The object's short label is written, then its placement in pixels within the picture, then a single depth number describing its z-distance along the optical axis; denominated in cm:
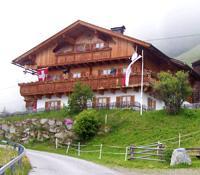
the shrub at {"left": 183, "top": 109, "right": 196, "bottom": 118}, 2992
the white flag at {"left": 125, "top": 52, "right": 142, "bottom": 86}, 3517
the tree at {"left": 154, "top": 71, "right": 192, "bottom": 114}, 3058
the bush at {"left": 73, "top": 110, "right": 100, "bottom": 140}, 3016
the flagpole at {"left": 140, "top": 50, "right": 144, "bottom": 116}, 3480
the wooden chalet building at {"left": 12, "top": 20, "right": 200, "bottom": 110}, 3697
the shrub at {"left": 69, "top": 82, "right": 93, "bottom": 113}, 3423
